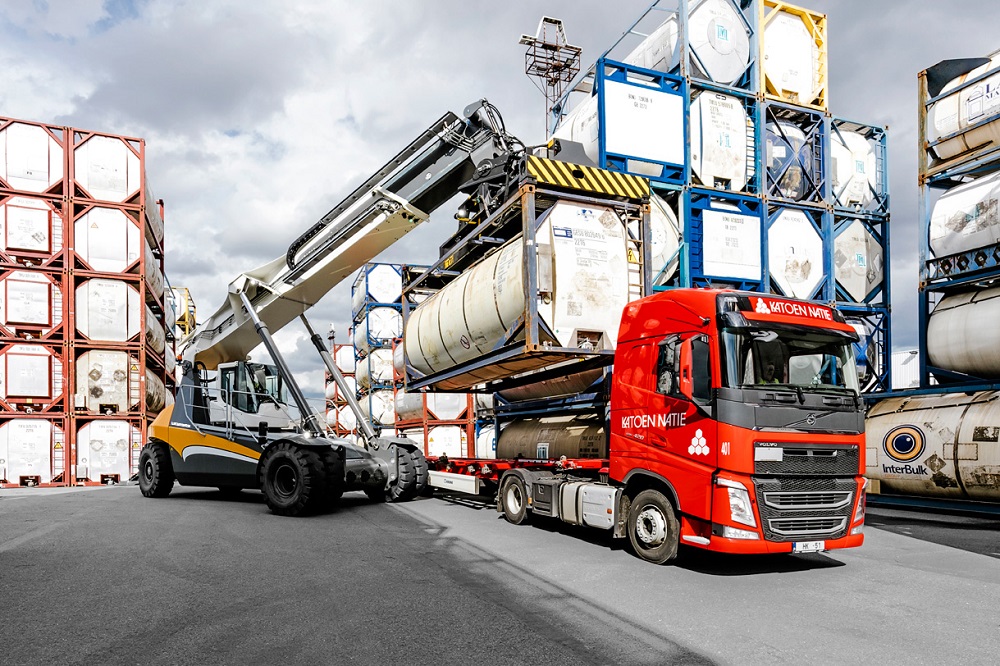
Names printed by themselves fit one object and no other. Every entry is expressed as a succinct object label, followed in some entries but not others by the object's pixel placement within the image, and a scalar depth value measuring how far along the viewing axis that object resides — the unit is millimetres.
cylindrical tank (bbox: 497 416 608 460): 10633
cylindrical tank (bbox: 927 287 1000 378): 13211
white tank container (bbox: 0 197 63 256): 21094
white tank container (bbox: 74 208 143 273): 22266
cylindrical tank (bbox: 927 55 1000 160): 14102
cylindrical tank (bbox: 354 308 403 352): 29406
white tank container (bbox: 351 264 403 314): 29609
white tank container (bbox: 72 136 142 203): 22453
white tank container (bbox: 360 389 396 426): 29453
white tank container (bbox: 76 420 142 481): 21594
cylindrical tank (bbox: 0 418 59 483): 20531
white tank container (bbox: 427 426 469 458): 24094
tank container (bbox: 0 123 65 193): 21281
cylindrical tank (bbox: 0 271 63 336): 20891
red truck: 7145
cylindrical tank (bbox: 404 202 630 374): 9828
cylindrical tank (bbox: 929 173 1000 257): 13688
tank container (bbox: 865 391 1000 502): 12062
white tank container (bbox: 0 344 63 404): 20703
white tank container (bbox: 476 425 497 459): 18919
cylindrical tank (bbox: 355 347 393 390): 29667
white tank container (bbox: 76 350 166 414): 21922
